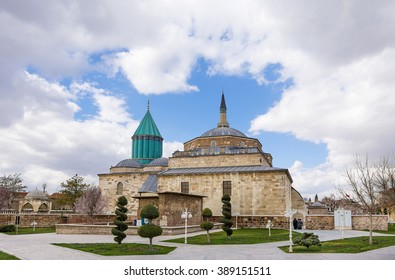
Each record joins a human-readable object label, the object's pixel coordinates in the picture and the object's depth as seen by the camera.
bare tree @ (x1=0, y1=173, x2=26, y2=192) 56.61
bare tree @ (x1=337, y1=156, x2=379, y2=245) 20.64
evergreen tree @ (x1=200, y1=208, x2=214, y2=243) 20.84
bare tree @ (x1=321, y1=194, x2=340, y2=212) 60.25
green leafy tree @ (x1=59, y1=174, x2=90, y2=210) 50.75
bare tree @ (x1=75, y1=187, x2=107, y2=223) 41.07
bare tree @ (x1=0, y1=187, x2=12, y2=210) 47.45
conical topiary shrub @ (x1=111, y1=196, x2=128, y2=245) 18.14
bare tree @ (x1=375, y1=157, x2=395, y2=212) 33.38
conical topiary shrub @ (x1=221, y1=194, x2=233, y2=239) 21.36
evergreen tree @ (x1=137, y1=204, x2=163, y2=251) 16.02
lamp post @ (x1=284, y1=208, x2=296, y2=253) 16.86
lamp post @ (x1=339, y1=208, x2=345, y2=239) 21.69
